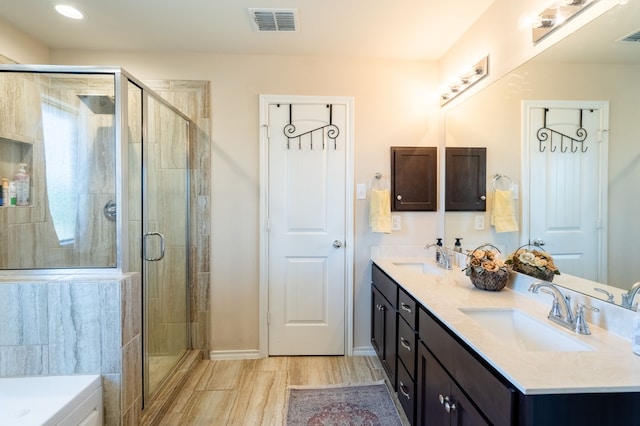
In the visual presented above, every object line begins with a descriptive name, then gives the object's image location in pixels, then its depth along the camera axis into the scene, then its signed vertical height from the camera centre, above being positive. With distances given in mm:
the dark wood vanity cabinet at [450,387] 835 -627
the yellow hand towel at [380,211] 2518 -25
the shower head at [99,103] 1725 +634
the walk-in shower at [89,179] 1674 +182
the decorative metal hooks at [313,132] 2557 +646
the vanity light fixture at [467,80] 1998 +922
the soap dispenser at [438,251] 2416 -340
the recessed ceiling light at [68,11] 1963 +1303
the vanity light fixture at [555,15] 1302 +885
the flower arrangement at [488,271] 1652 -348
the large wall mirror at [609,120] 1132 +389
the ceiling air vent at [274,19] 1979 +1286
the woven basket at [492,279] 1650 -393
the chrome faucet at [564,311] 1160 -421
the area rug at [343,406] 1852 -1299
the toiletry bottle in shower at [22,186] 1938 +141
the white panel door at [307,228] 2562 -172
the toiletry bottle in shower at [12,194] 1918 +88
